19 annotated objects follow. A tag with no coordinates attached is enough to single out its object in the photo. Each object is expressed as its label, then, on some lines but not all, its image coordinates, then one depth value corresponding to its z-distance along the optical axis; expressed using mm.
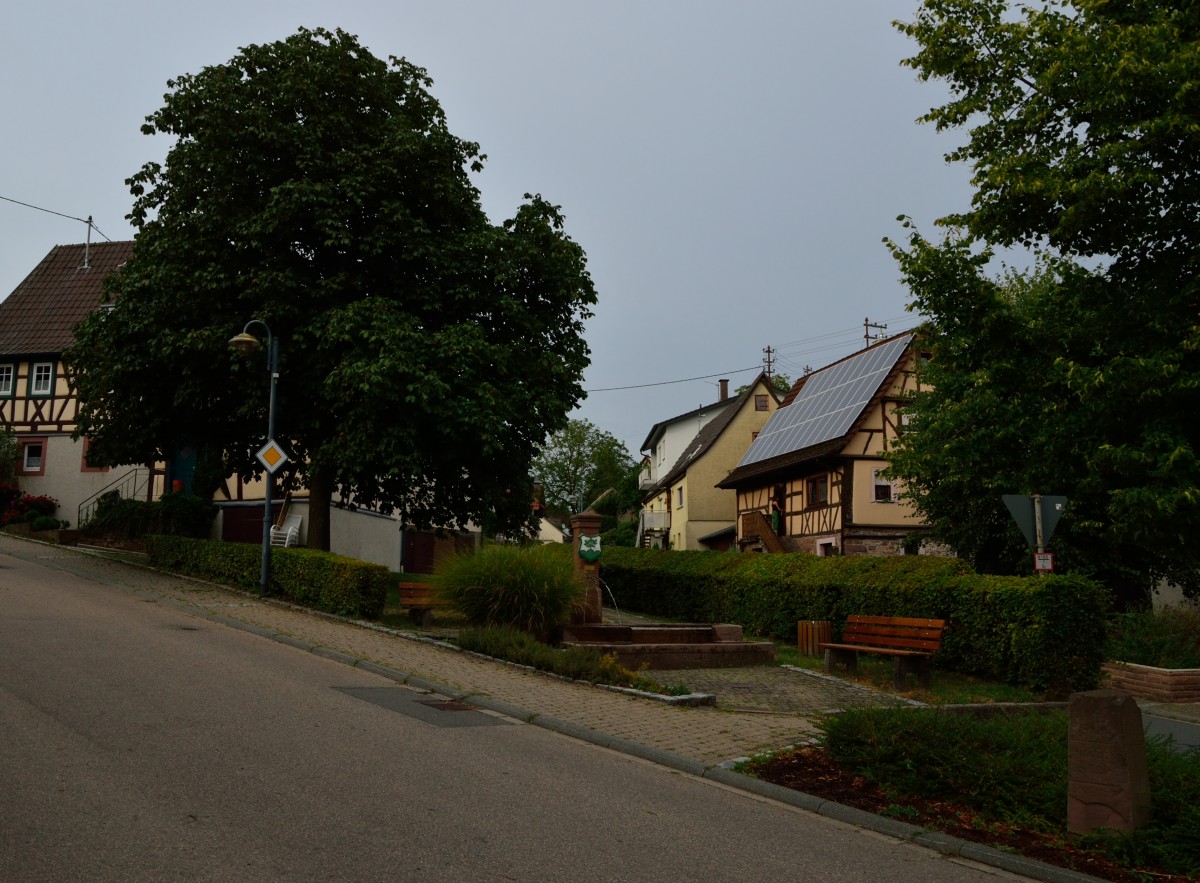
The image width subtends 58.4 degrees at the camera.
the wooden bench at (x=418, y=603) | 17469
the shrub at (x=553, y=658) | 12555
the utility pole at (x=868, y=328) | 63584
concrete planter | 15484
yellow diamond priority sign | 19366
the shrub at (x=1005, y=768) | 6301
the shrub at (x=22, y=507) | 34344
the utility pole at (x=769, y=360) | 72000
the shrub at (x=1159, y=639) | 16312
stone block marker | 6520
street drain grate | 10625
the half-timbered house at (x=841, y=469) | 34156
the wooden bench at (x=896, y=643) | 13742
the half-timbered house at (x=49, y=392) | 36656
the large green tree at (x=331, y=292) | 20250
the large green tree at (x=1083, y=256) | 10844
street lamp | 19672
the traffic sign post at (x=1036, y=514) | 13445
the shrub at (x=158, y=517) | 31578
